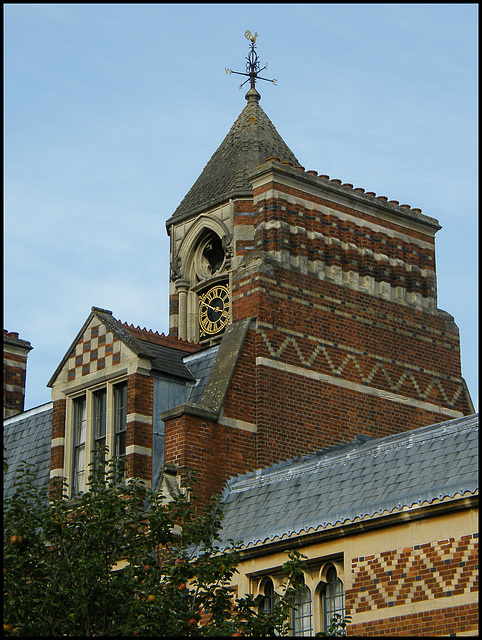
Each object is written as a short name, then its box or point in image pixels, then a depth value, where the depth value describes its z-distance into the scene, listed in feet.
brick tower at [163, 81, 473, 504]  76.33
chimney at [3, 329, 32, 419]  103.71
